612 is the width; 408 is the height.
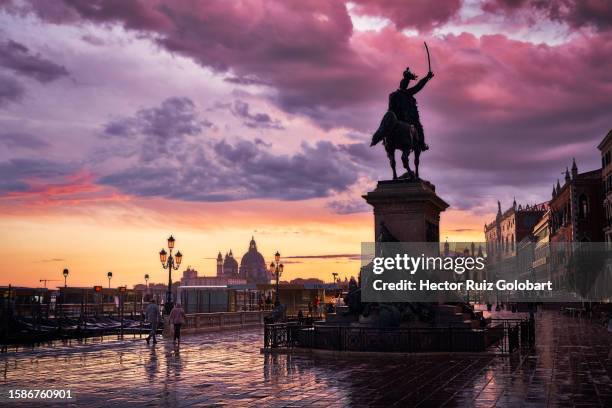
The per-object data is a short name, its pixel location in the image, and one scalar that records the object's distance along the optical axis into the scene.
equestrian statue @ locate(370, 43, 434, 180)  24.77
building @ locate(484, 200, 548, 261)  165.50
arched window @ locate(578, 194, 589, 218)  89.50
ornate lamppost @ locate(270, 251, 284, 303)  54.72
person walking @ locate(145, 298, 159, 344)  29.08
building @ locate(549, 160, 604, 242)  88.12
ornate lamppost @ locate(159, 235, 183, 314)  41.38
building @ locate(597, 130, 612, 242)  78.81
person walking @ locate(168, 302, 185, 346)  29.31
